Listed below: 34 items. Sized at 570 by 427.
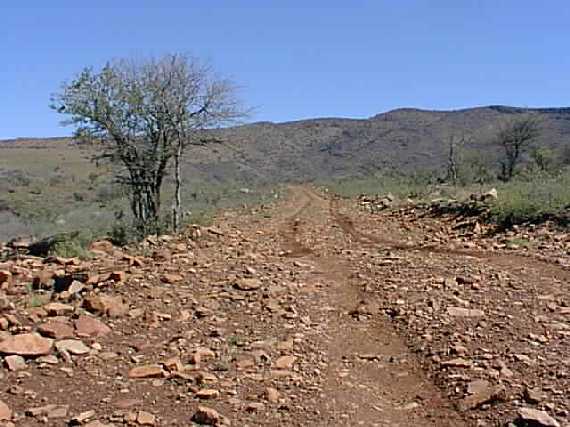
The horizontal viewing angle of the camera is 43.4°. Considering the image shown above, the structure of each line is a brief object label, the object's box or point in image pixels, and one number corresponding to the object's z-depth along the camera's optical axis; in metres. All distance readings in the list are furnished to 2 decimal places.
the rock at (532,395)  4.86
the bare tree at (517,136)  48.38
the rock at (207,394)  5.06
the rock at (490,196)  16.95
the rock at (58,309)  6.97
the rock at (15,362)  5.55
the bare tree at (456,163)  39.01
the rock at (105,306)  7.04
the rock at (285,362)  5.73
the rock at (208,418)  4.64
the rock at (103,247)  12.75
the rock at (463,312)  7.02
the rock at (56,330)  6.26
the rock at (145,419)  4.61
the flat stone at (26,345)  5.82
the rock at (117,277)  8.30
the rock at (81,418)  4.62
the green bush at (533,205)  13.42
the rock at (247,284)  8.40
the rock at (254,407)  4.86
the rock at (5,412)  4.68
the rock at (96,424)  4.57
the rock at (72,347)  5.95
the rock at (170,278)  8.50
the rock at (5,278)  8.80
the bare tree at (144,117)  18.36
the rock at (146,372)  5.47
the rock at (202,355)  5.79
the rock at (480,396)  4.93
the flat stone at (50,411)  4.76
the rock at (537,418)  4.48
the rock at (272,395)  5.01
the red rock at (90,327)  6.43
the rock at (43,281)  8.80
